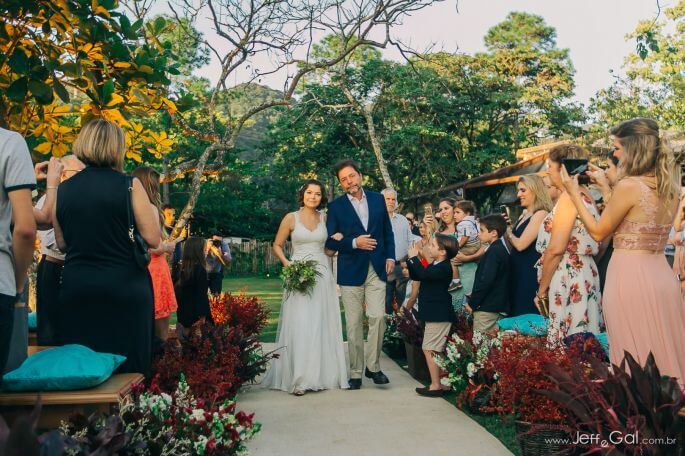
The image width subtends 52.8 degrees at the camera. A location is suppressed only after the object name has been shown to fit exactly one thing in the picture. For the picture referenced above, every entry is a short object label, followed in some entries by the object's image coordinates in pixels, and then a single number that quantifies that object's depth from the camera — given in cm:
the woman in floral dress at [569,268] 544
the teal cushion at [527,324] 586
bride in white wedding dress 734
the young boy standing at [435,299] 694
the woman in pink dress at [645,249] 420
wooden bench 329
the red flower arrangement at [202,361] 508
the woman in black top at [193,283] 779
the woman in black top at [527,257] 669
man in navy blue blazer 752
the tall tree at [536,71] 3866
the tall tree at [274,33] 1070
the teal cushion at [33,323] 639
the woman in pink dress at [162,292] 715
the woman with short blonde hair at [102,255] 408
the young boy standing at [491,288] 668
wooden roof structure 2481
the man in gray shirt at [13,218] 314
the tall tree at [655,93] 2739
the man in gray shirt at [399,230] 1007
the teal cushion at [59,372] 337
